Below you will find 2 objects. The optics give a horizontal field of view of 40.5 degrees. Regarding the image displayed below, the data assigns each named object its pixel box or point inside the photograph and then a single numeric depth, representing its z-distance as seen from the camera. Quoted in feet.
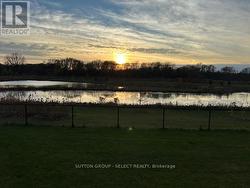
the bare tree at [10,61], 468.75
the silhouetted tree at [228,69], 527.40
